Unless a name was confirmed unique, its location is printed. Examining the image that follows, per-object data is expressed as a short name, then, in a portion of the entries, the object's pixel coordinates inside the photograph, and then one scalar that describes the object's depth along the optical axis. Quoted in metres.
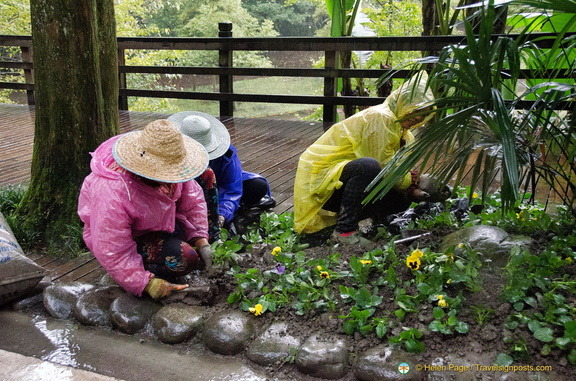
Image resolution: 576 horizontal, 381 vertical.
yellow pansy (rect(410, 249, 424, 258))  2.64
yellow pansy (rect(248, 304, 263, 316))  2.63
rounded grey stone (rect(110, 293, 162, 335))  2.69
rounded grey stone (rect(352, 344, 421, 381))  2.11
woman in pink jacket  2.64
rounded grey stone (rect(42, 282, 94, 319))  2.89
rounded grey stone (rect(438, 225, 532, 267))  2.61
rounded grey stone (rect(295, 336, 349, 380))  2.24
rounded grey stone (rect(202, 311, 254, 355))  2.47
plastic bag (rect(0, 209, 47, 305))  2.89
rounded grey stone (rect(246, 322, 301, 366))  2.37
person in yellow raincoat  3.29
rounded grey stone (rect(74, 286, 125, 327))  2.77
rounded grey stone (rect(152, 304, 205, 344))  2.58
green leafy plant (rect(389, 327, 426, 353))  2.21
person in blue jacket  3.54
